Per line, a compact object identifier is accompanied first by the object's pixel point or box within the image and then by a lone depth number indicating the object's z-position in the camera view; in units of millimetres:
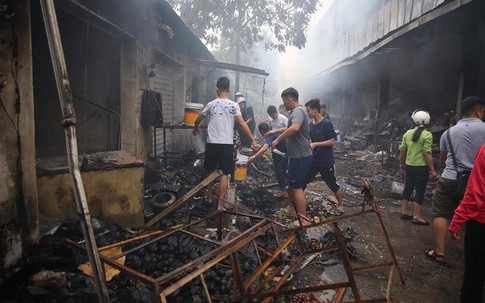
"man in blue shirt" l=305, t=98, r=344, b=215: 5418
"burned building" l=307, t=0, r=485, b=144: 7664
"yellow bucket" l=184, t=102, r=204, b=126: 6172
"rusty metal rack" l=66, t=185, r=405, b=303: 1642
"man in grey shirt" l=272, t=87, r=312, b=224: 4781
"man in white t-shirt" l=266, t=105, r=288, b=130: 7152
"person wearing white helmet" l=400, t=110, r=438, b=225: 5074
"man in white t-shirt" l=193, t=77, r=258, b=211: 5074
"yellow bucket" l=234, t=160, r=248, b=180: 6809
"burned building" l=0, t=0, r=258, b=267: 2854
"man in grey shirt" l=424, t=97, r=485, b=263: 3631
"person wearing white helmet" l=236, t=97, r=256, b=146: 9344
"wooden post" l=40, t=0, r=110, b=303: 1733
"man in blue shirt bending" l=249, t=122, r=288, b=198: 6794
